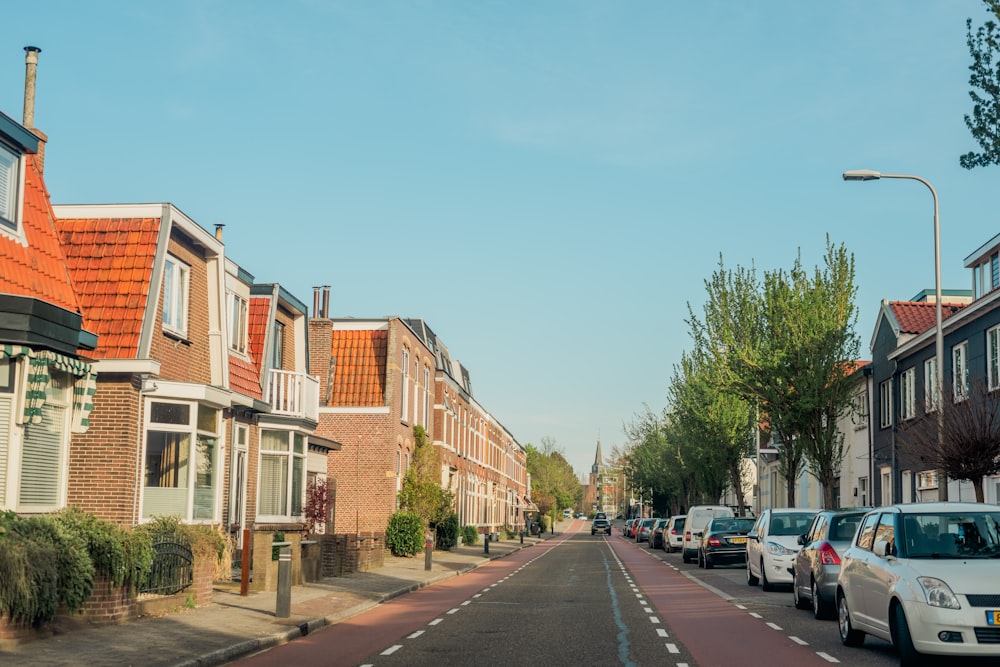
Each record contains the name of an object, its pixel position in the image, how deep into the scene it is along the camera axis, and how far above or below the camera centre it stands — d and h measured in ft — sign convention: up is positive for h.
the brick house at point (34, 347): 49.70 +5.19
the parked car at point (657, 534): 193.34 -11.99
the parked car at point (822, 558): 54.54 -4.58
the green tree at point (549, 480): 459.73 -6.52
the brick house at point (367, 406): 135.33 +7.30
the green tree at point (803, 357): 116.67 +12.13
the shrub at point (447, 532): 154.61 -9.79
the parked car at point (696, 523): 127.24 -6.72
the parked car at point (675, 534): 165.58 -10.11
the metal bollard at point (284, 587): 53.01 -6.17
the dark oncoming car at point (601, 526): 323.98 -17.83
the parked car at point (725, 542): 108.27 -7.29
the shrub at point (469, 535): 184.79 -12.13
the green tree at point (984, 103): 46.68 +16.00
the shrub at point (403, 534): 130.11 -8.49
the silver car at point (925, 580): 34.53 -3.74
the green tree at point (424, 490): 139.85 -3.42
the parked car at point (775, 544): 74.49 -5.18
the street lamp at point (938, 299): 72.90 +11.72
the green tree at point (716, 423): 177.99 +7.60
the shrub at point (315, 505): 102.06 -4.07
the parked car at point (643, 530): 238.89 -13.86
